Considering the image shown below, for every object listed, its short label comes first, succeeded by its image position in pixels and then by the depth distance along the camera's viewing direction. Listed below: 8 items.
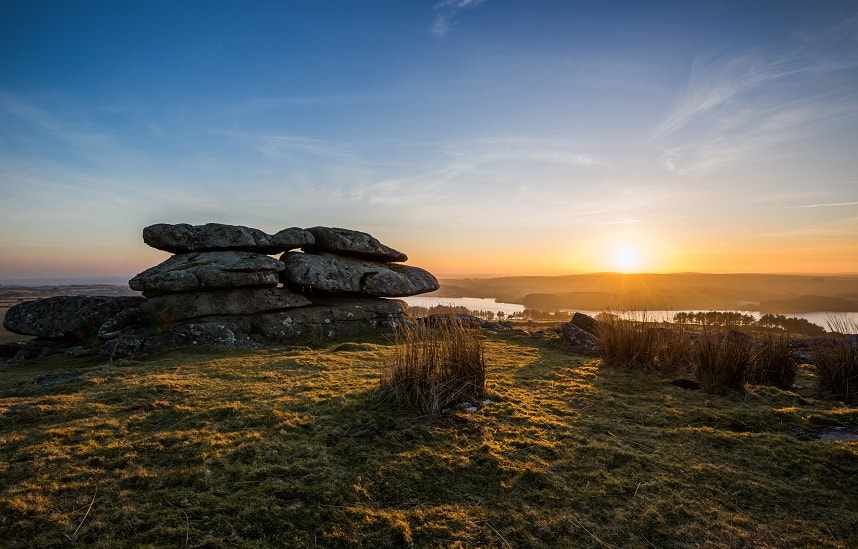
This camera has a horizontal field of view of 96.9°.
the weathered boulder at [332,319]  11.77
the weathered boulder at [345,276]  12.77
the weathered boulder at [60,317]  10.88
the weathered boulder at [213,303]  10.98
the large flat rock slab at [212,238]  12.07
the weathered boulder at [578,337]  10.88
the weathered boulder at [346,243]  14.07
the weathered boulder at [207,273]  11.04
